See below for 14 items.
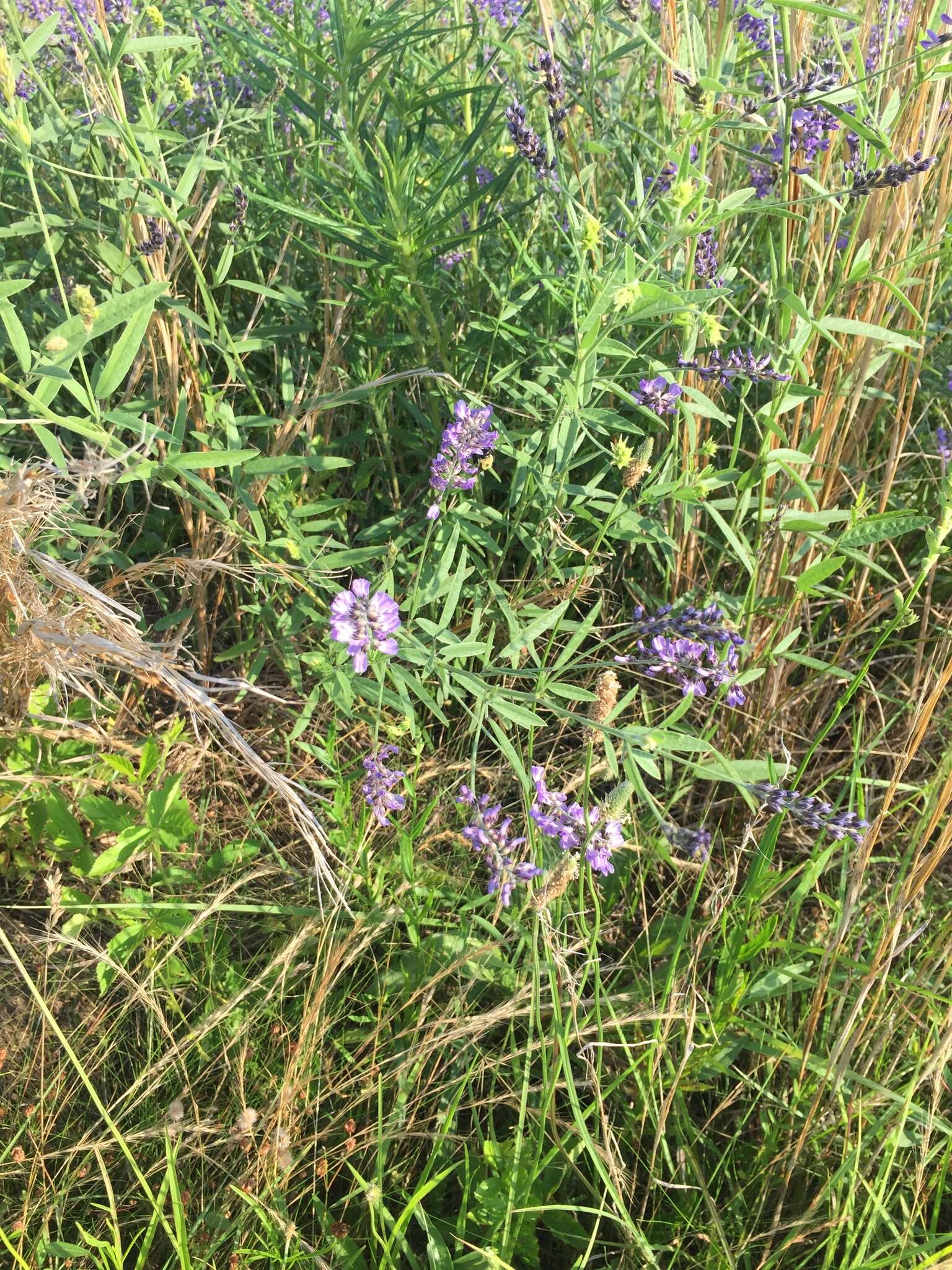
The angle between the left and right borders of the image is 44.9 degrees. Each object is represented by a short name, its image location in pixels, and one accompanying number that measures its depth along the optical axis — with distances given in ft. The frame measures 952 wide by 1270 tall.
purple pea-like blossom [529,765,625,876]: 1.46
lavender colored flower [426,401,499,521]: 1.54
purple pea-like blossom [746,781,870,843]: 1.44
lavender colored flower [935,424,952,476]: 1.97
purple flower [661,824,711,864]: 1.46
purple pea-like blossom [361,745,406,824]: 1.60
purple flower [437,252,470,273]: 2.02
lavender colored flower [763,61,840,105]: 1.50
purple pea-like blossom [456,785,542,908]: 1.47
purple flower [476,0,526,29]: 2.47
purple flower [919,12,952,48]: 1.46
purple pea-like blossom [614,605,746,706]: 1.62
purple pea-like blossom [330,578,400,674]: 1.39
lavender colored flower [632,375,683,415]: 1.61
